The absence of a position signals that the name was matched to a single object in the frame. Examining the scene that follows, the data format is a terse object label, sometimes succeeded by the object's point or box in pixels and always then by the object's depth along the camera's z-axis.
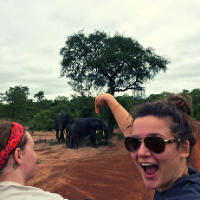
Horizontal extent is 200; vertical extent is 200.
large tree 12.85
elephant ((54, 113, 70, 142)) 11.24
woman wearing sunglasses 1.01
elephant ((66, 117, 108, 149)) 9.95
